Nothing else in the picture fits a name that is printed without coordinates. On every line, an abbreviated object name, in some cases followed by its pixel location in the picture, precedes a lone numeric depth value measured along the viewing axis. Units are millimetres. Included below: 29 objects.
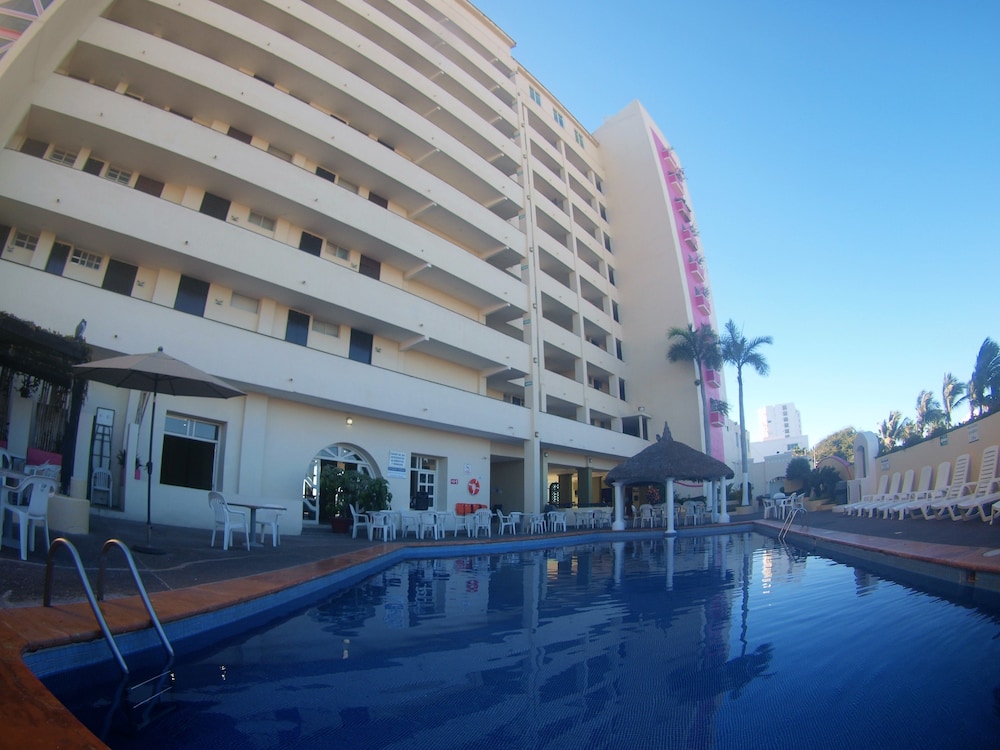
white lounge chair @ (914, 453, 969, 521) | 12766
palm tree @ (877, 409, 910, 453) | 56594
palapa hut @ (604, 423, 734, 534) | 17984
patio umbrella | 7383
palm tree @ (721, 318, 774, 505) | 31953
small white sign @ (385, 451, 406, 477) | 17484
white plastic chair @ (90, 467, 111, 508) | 11156
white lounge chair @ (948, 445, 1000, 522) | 11023
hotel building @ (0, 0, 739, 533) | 12047
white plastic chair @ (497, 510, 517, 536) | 17492
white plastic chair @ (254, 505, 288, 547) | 9899
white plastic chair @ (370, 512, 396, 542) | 13141
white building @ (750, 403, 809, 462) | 196500
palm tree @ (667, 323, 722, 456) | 30656
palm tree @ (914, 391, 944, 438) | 47969
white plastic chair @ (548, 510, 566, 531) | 19078
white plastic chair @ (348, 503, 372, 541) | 13578
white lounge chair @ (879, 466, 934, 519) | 15430
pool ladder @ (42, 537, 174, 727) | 2992
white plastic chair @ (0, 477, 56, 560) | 5371
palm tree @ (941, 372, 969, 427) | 44188
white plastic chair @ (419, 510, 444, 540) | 14166
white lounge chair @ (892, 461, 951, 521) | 14047
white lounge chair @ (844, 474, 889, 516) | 18750
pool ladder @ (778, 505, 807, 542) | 16419
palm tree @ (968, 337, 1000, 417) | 33062
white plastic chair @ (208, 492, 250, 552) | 8539
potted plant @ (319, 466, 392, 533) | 14555
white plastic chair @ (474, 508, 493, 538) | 15928
